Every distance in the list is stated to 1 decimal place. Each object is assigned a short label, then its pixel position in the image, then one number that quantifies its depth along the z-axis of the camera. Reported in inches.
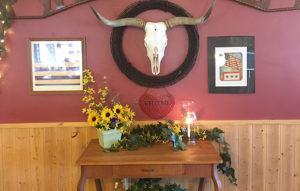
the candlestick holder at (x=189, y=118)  93.1
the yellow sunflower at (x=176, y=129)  89.7
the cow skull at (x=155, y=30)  91.5
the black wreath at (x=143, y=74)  95.5
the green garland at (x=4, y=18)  93.6
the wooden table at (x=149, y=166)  76.7
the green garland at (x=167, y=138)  85.3
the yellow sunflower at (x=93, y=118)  87.5
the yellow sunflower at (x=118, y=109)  88.9
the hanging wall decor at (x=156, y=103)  98.4
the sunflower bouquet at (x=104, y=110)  86.7
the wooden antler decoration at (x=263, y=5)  94.7
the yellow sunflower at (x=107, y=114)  86.1
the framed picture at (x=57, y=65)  97.8
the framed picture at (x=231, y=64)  96.9
